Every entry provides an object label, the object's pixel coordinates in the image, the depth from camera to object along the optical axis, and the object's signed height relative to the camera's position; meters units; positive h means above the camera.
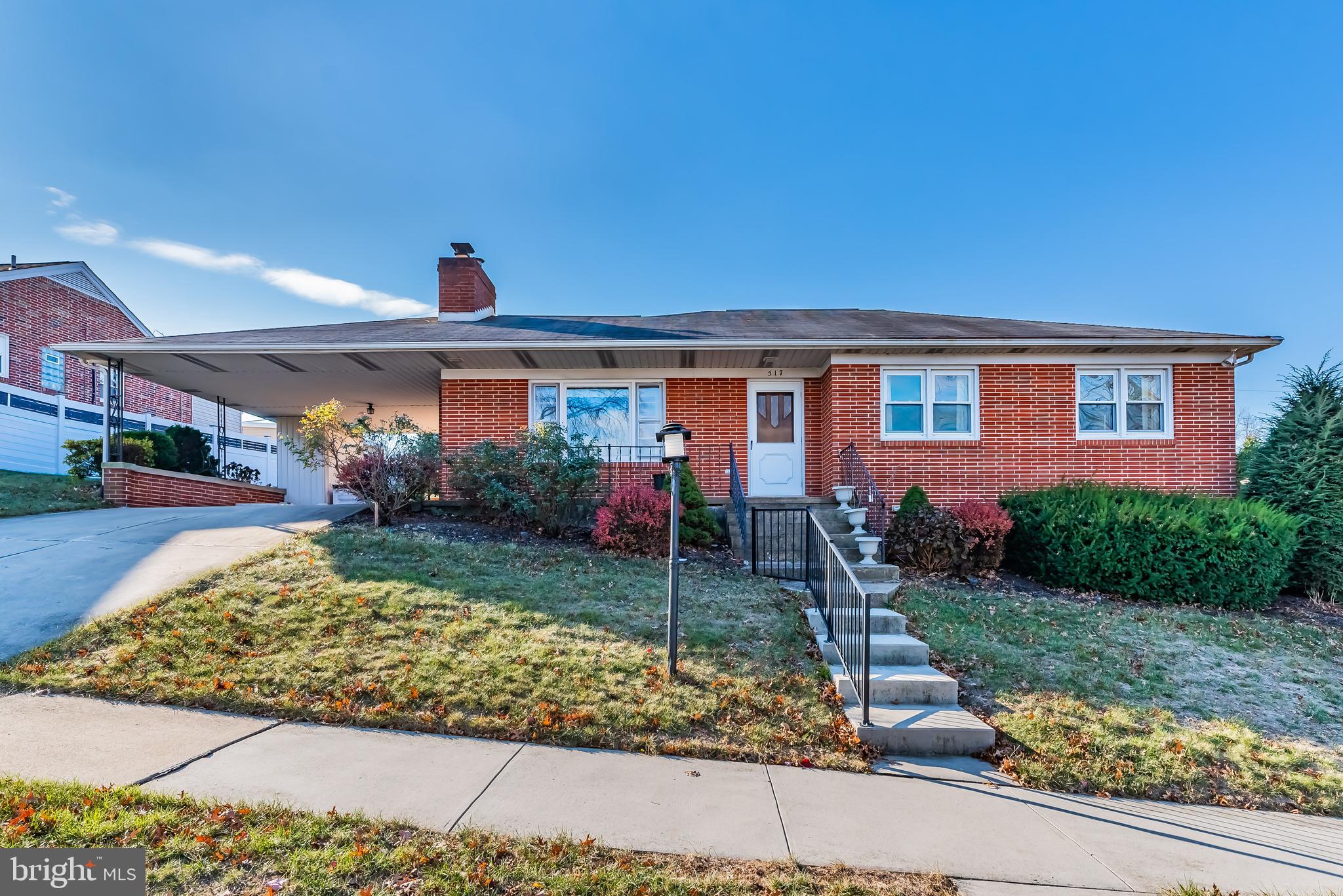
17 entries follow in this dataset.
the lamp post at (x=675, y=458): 5.29 -0.06
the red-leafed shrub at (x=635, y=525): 8.45 -1.03
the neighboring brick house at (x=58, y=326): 16.64 +3.59
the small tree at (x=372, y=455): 9.12 -0.09
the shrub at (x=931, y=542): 8.38 -1.25
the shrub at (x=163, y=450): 12.98 -0.04
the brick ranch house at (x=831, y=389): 10.26 +1.13
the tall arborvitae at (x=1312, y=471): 8.33 -0.25
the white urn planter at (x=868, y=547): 7.78 -1.22
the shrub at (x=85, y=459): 13.16 -0.25
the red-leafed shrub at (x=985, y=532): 8.32 -1.08
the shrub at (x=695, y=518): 9.04 -1.01
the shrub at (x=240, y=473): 15.30 -0.64
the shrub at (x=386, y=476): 9.22 -0.41
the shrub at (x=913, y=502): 8.81 -0.73
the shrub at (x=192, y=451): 13.73 -0.07
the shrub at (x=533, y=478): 9.21 -0.44
